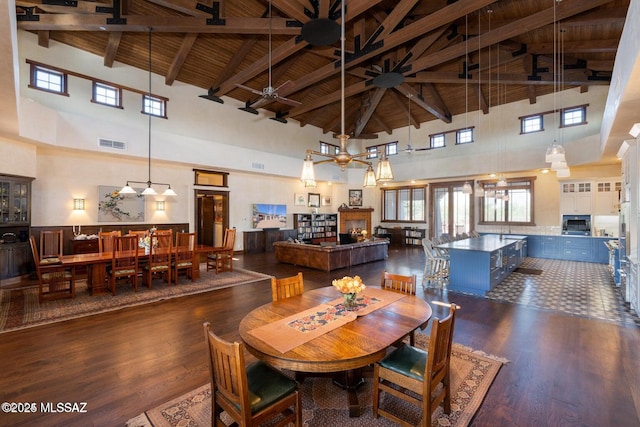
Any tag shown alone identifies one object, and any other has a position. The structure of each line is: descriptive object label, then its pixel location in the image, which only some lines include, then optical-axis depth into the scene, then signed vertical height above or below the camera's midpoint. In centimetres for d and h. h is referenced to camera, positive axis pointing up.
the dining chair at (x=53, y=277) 448 -102
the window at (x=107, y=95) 708 +311
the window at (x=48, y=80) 623 +309
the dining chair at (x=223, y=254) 670 -96
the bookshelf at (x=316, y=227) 1212 -51
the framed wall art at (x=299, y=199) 1220 +73
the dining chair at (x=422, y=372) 179 -107
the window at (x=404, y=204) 1266 +56
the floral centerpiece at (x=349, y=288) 230 -60
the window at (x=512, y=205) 994 +42
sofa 725 -105
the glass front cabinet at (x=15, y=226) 568 -23
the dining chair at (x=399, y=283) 288 -73
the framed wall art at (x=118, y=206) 749 +26
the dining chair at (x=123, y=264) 497 -89
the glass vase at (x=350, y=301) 234 -71
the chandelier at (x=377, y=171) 311 +50
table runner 183 -80
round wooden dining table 161 -80
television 1077 -2
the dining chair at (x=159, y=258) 536 -84
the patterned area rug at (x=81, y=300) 389 -141
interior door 994 -2
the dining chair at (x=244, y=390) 150 -106
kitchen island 511 -94
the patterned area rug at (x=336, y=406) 203 -148
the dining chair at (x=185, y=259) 571 -92
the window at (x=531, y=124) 942 +316
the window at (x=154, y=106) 786 +313
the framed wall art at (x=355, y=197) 1383 +90
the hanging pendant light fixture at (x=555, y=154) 399 +90
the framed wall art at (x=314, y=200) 1276 +72
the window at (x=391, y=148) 1303 +320
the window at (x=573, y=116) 860 +314
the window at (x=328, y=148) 1319 +329
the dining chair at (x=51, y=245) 505 -55
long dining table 483 -92
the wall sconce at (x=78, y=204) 711 +27
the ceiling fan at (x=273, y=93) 500 +225
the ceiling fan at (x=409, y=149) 901 +215
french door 1138 +29
